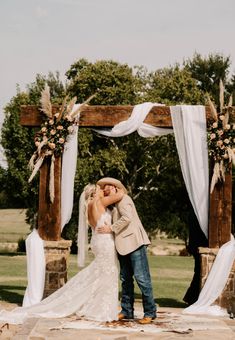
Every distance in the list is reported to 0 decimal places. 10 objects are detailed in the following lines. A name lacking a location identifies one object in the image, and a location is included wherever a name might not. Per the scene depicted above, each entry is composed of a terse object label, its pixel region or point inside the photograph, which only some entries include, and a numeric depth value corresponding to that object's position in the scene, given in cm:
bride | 956
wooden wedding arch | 1152
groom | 942
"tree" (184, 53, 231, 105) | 4103
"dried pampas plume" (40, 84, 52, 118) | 1159
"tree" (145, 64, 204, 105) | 3125
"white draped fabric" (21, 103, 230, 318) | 1152
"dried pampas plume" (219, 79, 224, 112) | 1120
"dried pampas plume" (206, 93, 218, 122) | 1141
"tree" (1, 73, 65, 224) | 3097
